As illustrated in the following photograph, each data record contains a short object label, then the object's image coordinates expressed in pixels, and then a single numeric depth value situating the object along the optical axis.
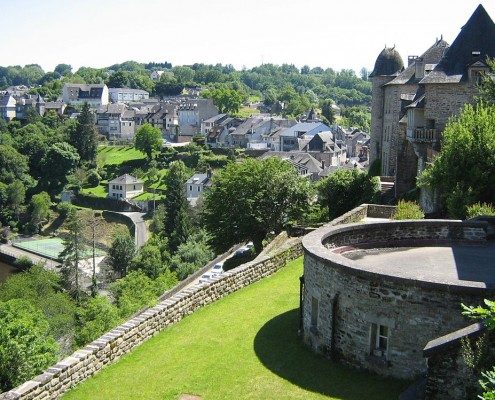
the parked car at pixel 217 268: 38.92
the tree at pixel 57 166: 113.25
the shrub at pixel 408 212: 25.20
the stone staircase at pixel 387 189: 38.77
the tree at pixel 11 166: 111.62
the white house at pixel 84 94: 183.62
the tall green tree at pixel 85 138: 123.06
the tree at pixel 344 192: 38.34
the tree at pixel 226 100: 163.00
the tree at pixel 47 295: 47.97
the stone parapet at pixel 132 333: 10.85
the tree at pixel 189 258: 60.50
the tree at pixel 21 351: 28.47
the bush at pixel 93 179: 116.06
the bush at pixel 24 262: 77.69
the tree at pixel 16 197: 104.94
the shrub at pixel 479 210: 21.05
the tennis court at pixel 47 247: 83.98
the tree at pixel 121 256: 71.81
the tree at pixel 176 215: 77.54
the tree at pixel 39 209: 100.94
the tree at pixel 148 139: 122.00
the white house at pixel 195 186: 103.06
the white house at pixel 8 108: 171.38
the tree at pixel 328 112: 174.25
